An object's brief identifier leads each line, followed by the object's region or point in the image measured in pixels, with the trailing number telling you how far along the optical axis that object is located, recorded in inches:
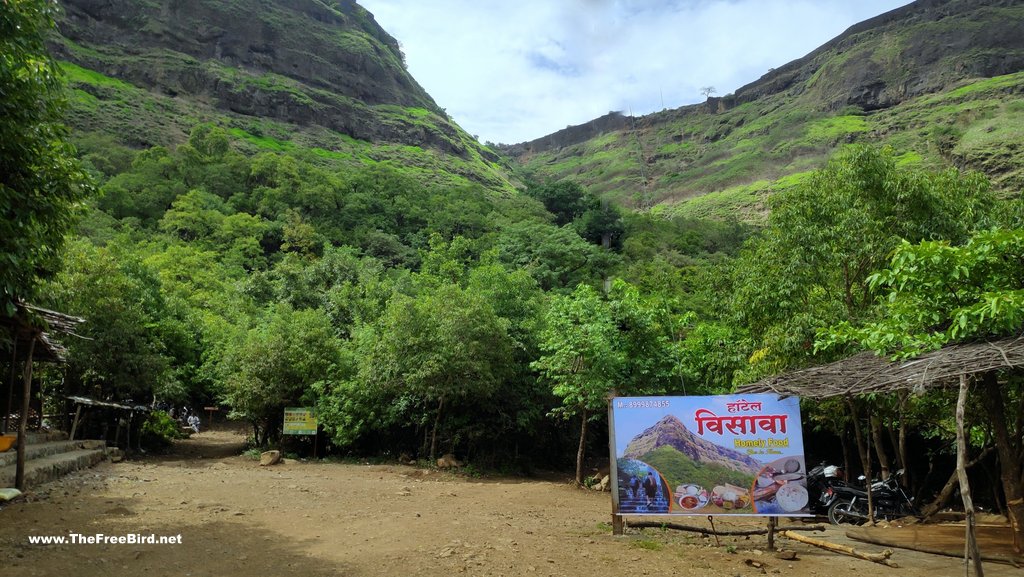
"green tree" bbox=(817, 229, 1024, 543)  231.1
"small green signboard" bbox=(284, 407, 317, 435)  641.6
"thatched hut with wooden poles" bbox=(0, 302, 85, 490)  332.5
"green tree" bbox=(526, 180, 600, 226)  2204.7
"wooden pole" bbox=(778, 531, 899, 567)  257.1
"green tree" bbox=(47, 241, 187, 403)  596.1
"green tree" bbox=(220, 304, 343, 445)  651.5
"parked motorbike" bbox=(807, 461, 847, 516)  414.0
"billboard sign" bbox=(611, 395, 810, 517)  259.6
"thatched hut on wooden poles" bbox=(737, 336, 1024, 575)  205.5
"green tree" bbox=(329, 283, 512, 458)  580.4
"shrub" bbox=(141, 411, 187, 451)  722.8
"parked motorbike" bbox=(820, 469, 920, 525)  389.7
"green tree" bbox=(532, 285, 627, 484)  506.6
